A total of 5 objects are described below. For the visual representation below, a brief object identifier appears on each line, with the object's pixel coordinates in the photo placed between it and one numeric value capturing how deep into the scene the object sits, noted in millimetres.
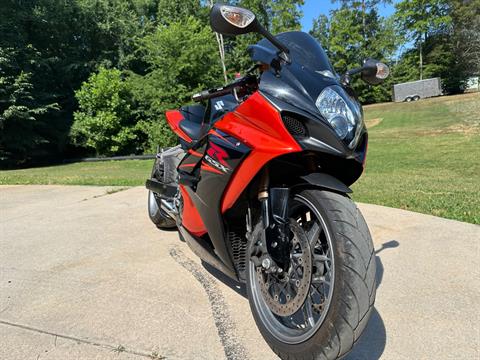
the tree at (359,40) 44259
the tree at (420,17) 47500
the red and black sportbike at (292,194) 1757
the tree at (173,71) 20750
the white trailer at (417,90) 40544
